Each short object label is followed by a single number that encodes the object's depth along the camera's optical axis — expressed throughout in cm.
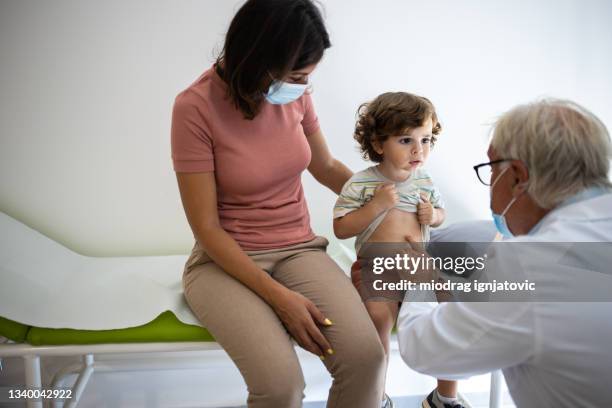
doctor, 100
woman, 144
